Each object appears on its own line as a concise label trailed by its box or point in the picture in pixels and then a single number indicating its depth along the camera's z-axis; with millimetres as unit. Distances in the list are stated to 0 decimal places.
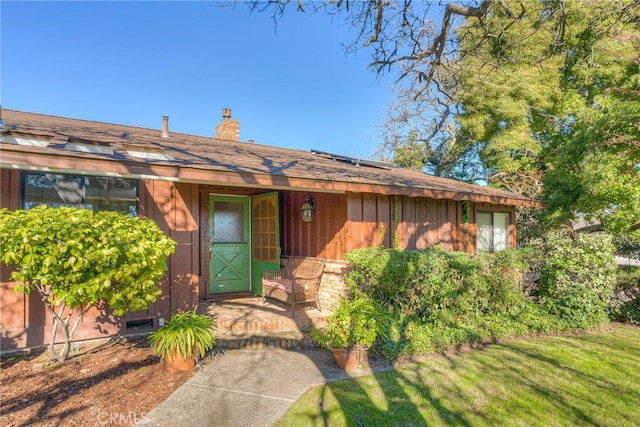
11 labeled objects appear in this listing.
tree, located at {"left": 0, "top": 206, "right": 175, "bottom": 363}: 3555
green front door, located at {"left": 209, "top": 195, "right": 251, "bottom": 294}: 7566
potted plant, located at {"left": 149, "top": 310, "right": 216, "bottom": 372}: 3955
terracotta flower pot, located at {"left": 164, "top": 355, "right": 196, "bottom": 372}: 3996
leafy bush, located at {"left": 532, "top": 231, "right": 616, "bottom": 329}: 6898
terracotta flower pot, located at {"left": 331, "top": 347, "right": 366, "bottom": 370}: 4359
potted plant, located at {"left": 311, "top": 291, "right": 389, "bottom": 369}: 4359
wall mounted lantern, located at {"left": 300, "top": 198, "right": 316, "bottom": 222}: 7160
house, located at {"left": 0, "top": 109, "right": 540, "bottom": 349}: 4492
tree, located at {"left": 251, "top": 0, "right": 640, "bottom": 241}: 5016
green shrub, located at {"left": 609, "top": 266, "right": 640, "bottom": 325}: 7641
